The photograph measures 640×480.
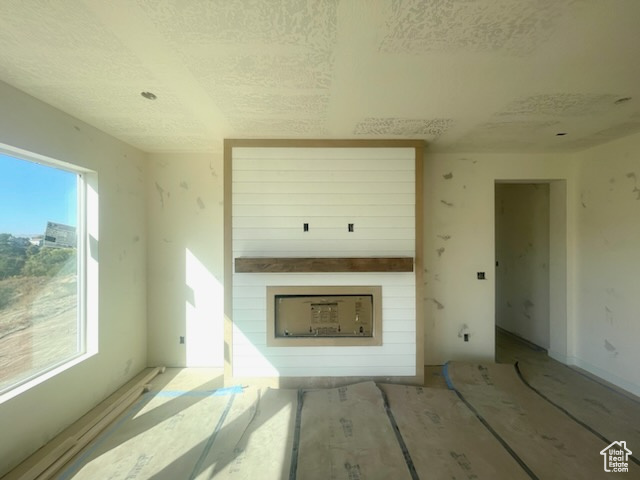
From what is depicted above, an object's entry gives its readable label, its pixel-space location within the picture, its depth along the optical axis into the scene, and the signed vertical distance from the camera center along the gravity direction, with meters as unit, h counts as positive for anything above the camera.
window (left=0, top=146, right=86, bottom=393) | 1.88 -0.20
